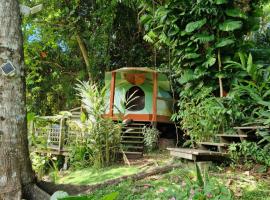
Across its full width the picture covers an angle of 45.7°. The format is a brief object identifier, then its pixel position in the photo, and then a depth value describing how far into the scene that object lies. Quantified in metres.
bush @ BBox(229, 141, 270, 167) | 4.49
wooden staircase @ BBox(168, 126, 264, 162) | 4.79
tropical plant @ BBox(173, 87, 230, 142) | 5.33
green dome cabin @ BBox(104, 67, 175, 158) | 8.42
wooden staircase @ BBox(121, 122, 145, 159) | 7.01
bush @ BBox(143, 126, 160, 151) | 7.69
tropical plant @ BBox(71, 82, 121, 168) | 6.13
